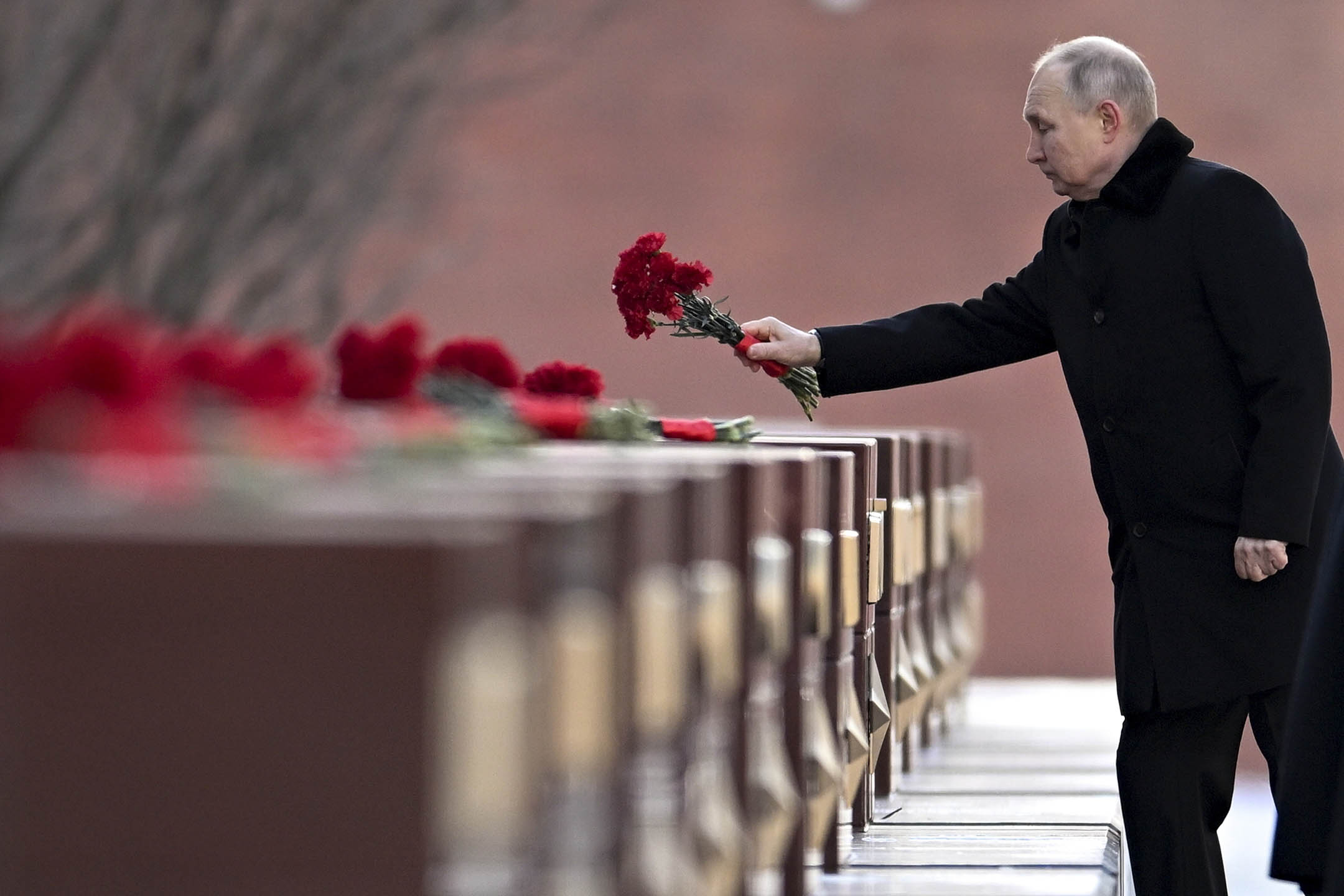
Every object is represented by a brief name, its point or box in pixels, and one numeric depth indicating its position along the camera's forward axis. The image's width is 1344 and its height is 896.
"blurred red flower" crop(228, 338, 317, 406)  11.93
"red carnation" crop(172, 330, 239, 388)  11.96
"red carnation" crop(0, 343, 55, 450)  11.74
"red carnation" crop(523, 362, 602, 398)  12.67
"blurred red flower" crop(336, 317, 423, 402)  12.24
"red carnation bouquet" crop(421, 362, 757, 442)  12.28
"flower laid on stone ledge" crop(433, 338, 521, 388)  12.48
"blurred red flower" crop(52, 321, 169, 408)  11.76
